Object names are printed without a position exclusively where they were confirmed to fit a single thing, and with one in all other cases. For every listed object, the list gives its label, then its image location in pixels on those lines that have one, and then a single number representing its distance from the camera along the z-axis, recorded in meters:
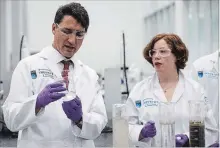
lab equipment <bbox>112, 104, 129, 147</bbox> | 1.19
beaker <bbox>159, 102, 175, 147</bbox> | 1.15
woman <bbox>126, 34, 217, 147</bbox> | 1.68
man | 1.38
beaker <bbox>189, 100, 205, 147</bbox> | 1.11
